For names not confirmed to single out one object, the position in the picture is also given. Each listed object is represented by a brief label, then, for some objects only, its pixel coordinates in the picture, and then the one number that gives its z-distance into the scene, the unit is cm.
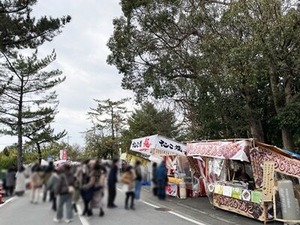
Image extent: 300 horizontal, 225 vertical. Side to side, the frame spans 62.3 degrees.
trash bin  1031
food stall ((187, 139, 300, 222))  741
